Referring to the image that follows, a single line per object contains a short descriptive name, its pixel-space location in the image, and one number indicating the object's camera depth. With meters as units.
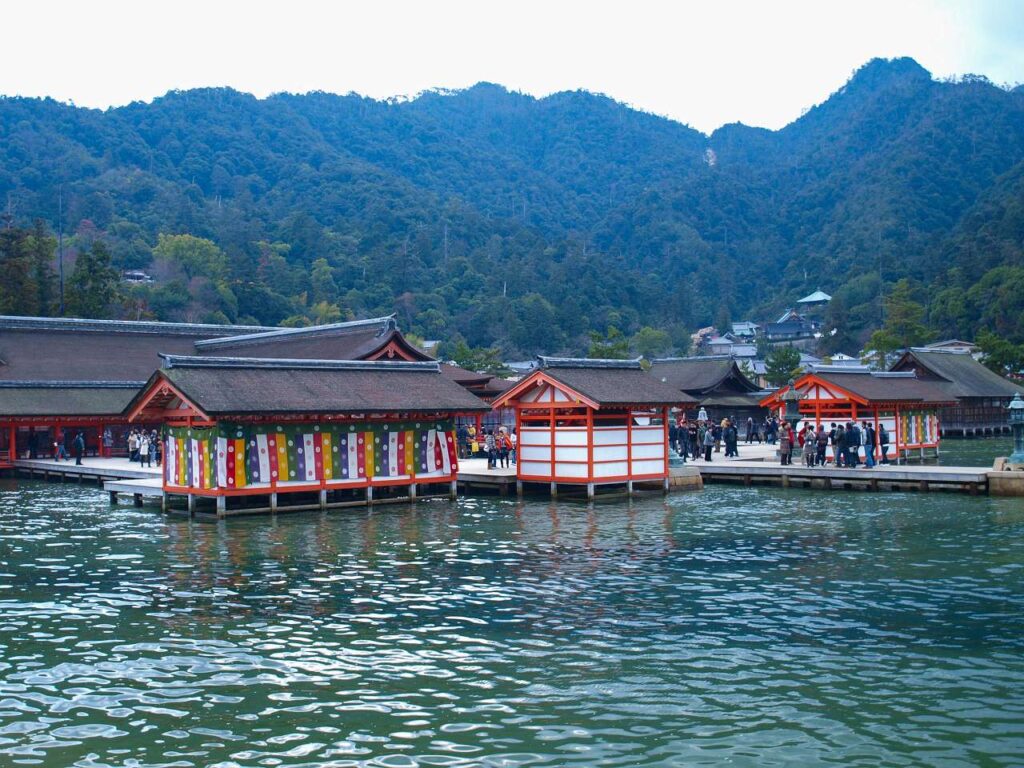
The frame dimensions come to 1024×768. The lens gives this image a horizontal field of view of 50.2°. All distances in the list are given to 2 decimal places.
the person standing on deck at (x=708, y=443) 40.12
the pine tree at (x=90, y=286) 74.81
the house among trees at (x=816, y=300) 143.62
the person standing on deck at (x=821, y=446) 36.09
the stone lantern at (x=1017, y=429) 31.09
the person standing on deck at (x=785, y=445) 36.97
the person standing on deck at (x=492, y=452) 37.32
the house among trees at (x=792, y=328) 135.00
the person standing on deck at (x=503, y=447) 38.50
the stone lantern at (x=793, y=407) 43.06
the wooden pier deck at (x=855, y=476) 31.35
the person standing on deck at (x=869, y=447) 36.03
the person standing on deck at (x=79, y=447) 42.16
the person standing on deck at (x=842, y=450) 35.72
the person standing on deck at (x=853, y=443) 35.53
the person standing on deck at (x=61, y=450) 45.28
